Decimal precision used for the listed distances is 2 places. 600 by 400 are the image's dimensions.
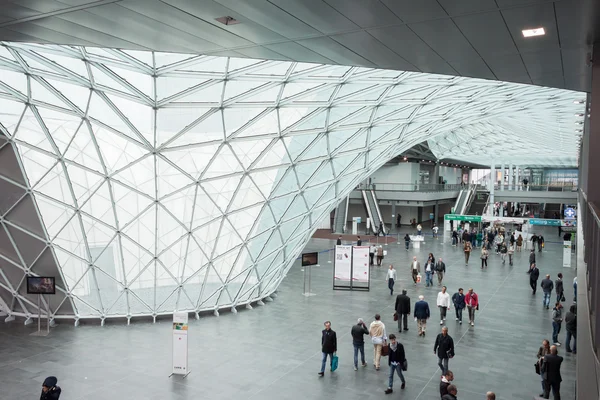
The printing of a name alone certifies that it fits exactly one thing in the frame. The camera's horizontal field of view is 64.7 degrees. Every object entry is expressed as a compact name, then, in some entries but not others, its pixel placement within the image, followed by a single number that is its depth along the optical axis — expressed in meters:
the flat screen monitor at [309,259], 32.00
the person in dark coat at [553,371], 15.00
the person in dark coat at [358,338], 18.47
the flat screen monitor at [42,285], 23.66
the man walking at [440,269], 34.91
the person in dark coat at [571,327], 19.80
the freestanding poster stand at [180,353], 18.11
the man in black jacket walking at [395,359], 16.66
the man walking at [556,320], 21.02
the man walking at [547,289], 27.77
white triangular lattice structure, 20.14
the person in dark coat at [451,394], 11.80
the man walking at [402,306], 23.55
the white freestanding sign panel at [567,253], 40.94
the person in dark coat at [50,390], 12.77
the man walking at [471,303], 24.62
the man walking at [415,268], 34.59
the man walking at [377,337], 18.66
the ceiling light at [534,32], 7.70
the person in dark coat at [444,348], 17.53
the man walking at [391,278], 31.78
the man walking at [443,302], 24.25
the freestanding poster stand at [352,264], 32.91
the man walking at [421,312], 22.59
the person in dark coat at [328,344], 18.00
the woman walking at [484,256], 42.47
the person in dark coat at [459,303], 25.10
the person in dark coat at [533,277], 32.06
